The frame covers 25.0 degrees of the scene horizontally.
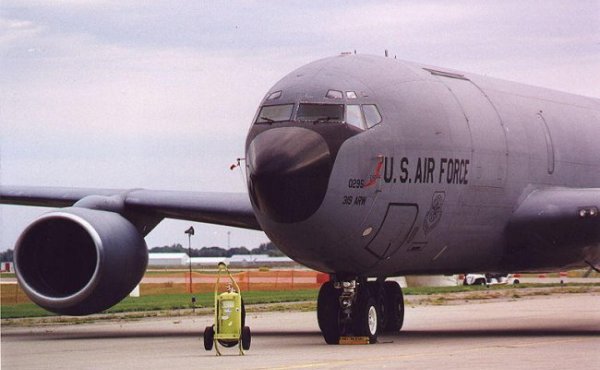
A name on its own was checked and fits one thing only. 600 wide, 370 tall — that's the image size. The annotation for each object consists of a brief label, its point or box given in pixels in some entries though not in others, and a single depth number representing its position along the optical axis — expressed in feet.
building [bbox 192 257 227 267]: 589.03
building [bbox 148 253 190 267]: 589.32
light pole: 182.19
